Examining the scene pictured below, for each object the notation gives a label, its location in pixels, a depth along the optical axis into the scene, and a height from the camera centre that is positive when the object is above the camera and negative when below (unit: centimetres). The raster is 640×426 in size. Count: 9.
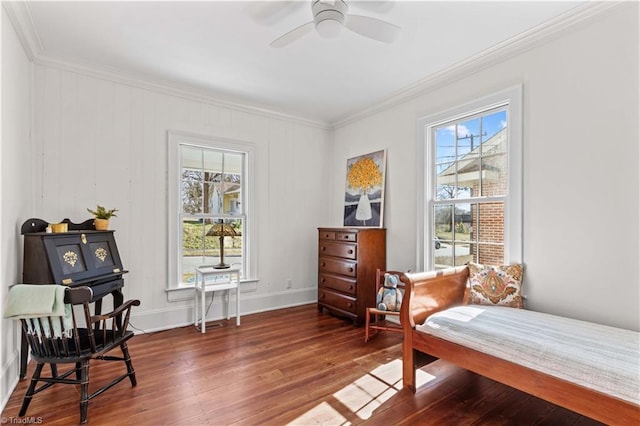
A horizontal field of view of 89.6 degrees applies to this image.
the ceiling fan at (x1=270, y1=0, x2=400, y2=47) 214 +127
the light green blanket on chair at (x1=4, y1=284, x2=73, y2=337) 192 -57
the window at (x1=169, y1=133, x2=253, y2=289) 374 +8
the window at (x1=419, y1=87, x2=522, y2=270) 279 +29
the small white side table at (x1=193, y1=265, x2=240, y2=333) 358 -85
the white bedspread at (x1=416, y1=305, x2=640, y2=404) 158 -75
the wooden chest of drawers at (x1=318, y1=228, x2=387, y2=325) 379 -68
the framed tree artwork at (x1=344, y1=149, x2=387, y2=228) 410 +30
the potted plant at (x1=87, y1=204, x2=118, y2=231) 303 -7
